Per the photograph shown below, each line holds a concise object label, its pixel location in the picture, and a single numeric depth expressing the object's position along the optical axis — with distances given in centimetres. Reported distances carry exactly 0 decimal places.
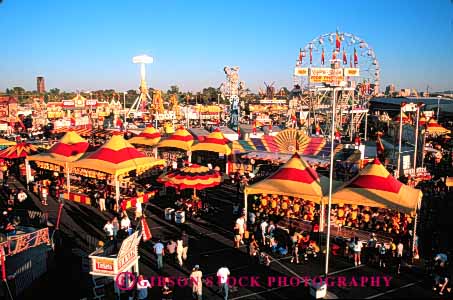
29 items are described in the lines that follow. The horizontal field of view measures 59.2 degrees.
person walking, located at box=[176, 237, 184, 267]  1177
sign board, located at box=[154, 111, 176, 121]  4997
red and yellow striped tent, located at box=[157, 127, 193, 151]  2561
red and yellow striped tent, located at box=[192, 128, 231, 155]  2475
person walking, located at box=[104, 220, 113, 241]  1384
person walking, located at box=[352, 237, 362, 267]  1191
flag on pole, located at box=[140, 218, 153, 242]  1377
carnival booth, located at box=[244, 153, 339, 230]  1397
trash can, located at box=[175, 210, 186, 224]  1566
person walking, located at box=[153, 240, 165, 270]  1159
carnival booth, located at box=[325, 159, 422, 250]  1277
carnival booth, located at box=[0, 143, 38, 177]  2412
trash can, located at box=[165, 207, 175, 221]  1649
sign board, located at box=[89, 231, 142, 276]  922
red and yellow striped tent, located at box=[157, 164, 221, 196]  1678
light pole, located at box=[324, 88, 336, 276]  991
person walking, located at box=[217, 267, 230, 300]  975
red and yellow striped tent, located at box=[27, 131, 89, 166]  2046
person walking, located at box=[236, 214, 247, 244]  1357
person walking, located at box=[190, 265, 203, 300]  961
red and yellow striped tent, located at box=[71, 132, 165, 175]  1834
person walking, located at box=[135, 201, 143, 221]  1662
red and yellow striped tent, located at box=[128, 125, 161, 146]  2761
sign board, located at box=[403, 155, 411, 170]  2383
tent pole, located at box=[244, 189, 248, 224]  1457
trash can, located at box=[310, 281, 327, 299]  952
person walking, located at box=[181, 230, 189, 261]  1216
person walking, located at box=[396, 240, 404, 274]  1155
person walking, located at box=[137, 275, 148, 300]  951
